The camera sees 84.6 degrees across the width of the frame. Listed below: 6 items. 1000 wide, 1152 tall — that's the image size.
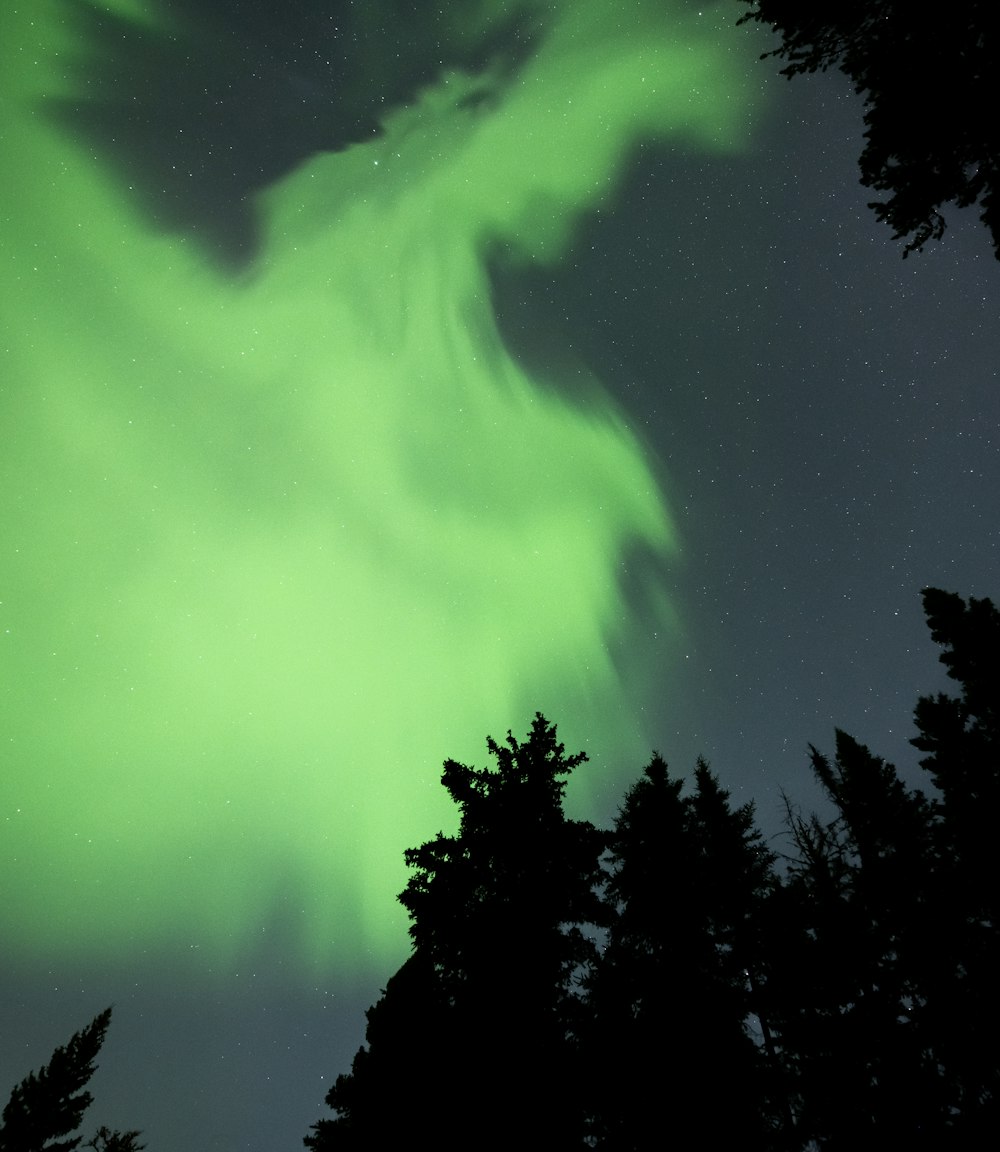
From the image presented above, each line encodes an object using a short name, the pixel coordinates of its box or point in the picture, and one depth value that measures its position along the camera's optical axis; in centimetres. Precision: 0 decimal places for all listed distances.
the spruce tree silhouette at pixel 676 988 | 1003
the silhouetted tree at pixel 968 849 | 1226
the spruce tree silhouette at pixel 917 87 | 645
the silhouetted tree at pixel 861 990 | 1145
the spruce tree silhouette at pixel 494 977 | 864
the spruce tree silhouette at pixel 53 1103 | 1694
